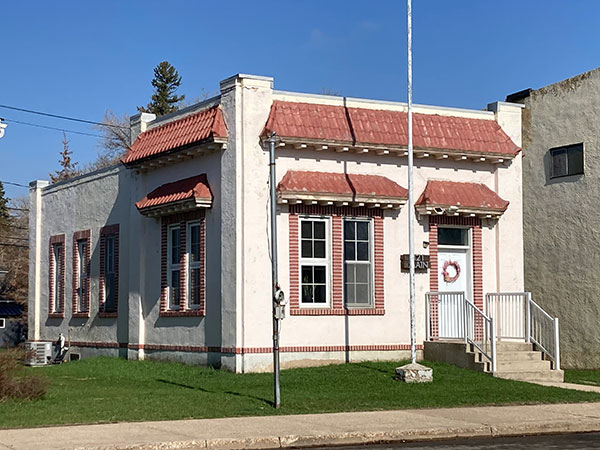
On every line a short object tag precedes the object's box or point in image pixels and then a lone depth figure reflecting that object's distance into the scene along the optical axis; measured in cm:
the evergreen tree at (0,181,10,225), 6632
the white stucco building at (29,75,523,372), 2069
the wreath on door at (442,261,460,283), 2267
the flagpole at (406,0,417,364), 1964
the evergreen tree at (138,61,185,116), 6450
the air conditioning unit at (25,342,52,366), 2705
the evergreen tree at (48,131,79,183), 7012
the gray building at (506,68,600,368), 2367
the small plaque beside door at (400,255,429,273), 2200
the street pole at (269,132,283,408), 1445
